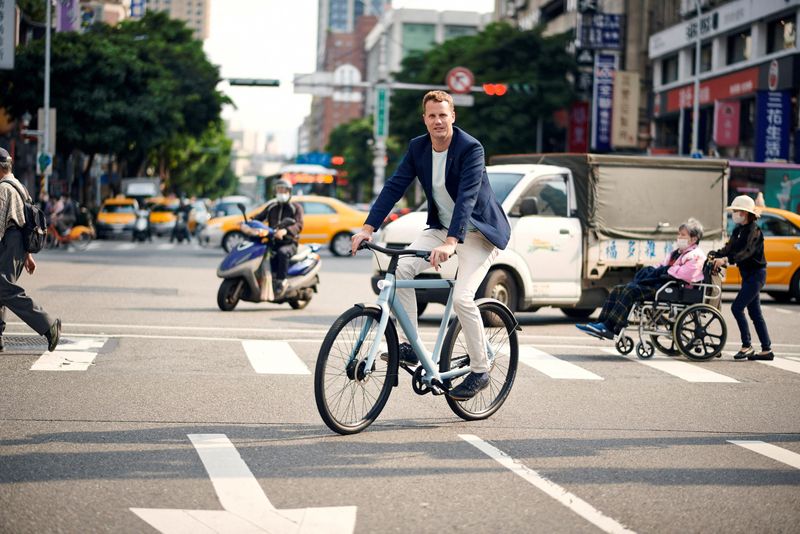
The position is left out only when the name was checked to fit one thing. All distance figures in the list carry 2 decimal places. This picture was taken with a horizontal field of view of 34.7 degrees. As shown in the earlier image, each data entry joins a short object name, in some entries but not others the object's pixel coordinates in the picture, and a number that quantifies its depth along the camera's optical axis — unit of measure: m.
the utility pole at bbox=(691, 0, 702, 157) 46.31
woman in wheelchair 12.45
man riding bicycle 7.42
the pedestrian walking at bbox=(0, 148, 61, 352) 10.59
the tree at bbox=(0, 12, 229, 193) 52.59
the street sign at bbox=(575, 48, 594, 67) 58.41
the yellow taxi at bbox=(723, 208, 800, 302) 21.50
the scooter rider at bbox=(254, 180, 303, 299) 16.48
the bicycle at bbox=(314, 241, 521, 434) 7.11
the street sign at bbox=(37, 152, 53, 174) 46.60
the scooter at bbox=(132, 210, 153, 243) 45.09
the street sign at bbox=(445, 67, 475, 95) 49.56
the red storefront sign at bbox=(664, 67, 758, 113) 45.62
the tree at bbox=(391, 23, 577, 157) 57.38
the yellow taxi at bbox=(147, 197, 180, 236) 52.81
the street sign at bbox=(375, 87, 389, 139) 50.94
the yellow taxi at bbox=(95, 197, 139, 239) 47.75
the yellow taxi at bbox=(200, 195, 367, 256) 33.56
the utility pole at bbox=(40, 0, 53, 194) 47.42
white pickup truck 15.45
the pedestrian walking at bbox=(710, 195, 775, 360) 12.45
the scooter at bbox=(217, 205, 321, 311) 16.27
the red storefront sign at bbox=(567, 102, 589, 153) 59.12
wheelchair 12.42
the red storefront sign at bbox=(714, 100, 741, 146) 47.19
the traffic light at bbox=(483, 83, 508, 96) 43.62
